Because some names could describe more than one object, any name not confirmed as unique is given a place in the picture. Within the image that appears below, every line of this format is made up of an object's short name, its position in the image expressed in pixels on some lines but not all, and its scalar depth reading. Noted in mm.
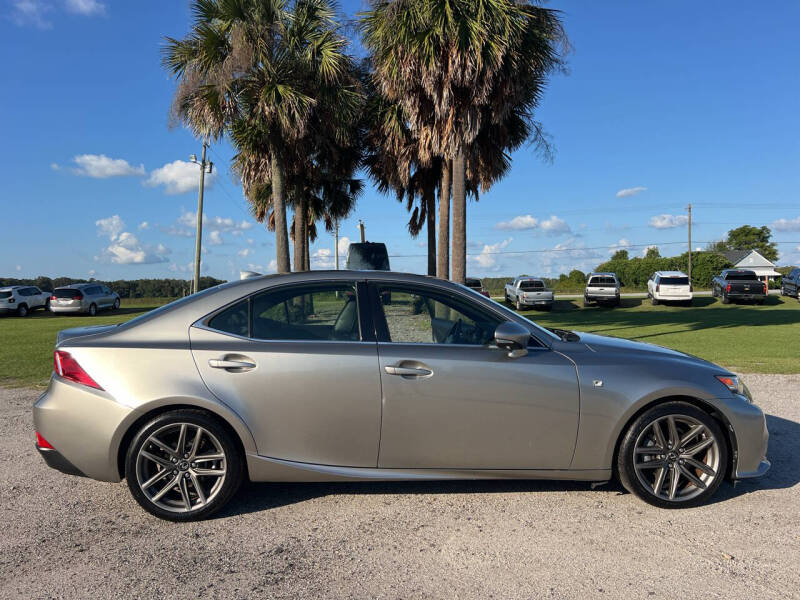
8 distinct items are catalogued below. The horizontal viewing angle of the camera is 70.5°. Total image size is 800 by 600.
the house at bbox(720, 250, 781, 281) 76562
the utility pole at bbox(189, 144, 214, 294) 30922
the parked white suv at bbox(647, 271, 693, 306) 32156
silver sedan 3475
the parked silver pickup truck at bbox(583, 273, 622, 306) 32438
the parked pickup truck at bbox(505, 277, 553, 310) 32062
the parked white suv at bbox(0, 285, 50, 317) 29125
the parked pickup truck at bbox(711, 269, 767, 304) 32469
